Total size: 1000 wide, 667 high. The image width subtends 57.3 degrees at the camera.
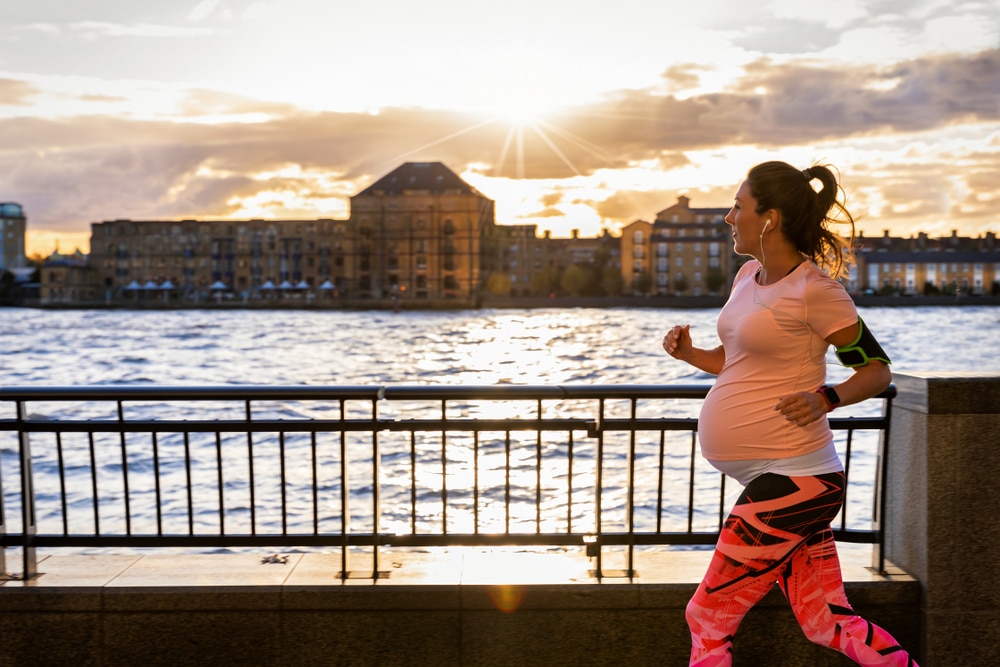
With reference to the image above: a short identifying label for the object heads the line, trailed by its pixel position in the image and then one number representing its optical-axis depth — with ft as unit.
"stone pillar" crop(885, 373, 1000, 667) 12.30
